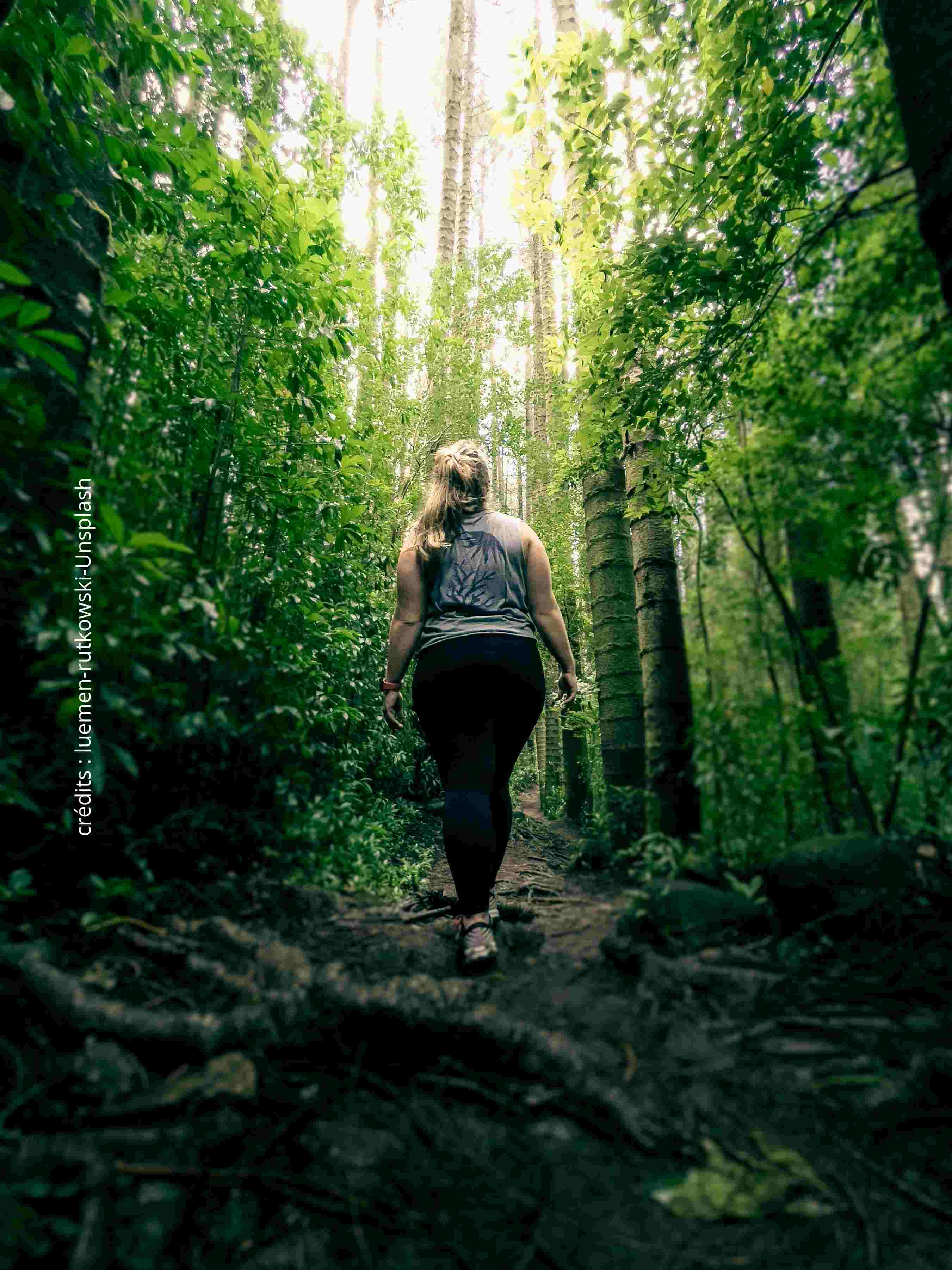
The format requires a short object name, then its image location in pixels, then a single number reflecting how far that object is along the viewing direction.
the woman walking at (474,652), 2.29
